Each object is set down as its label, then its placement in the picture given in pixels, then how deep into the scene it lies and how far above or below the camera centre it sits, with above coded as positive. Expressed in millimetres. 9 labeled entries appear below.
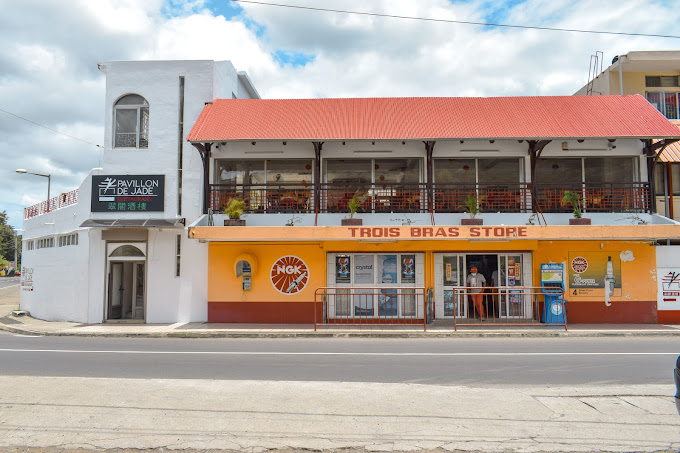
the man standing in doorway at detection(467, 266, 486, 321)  15305 -613
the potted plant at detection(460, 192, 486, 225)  16203 +1847
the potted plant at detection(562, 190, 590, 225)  15992 +2009
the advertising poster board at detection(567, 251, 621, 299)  16328 -189
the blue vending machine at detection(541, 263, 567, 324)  15469 -758
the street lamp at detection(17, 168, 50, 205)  22156 +4980
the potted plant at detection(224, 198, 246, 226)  16266 +1809
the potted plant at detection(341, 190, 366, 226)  16156 +1825
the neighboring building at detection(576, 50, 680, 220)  20438 +8181
